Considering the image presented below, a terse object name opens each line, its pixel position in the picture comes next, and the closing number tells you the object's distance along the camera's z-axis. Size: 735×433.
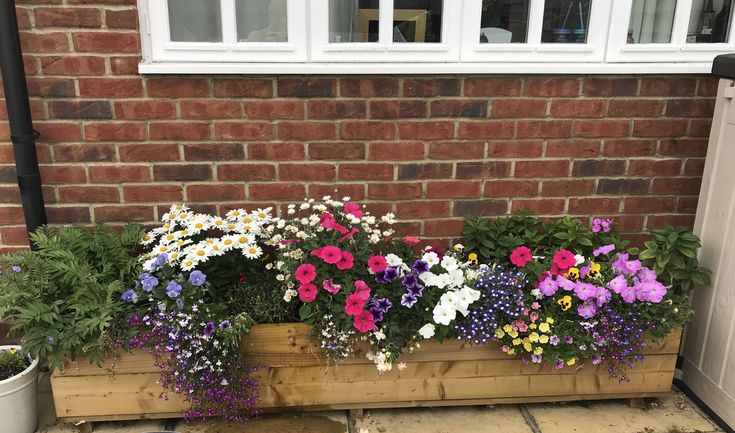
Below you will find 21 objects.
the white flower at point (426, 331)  2.47
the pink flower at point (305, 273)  2.43
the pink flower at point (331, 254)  2.43
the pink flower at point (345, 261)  2.46
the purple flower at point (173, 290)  2.41
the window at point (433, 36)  2.71
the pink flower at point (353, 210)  2.68
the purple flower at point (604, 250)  2.80
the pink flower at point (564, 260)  2.68
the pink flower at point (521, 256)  2.76
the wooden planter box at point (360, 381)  2.53
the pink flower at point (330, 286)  2.45
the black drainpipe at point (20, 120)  2.46
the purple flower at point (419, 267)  2.59
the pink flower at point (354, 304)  2.41
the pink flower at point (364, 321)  2.42
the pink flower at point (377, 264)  2.51
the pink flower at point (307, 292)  2.43
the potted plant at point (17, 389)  2.46
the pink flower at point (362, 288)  2.45
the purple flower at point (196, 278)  2.45
